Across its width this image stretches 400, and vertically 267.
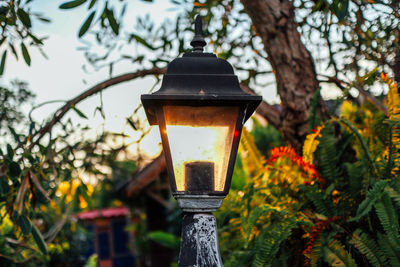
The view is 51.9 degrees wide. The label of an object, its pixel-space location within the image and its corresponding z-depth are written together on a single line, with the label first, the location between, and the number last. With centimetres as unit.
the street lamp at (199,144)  181
